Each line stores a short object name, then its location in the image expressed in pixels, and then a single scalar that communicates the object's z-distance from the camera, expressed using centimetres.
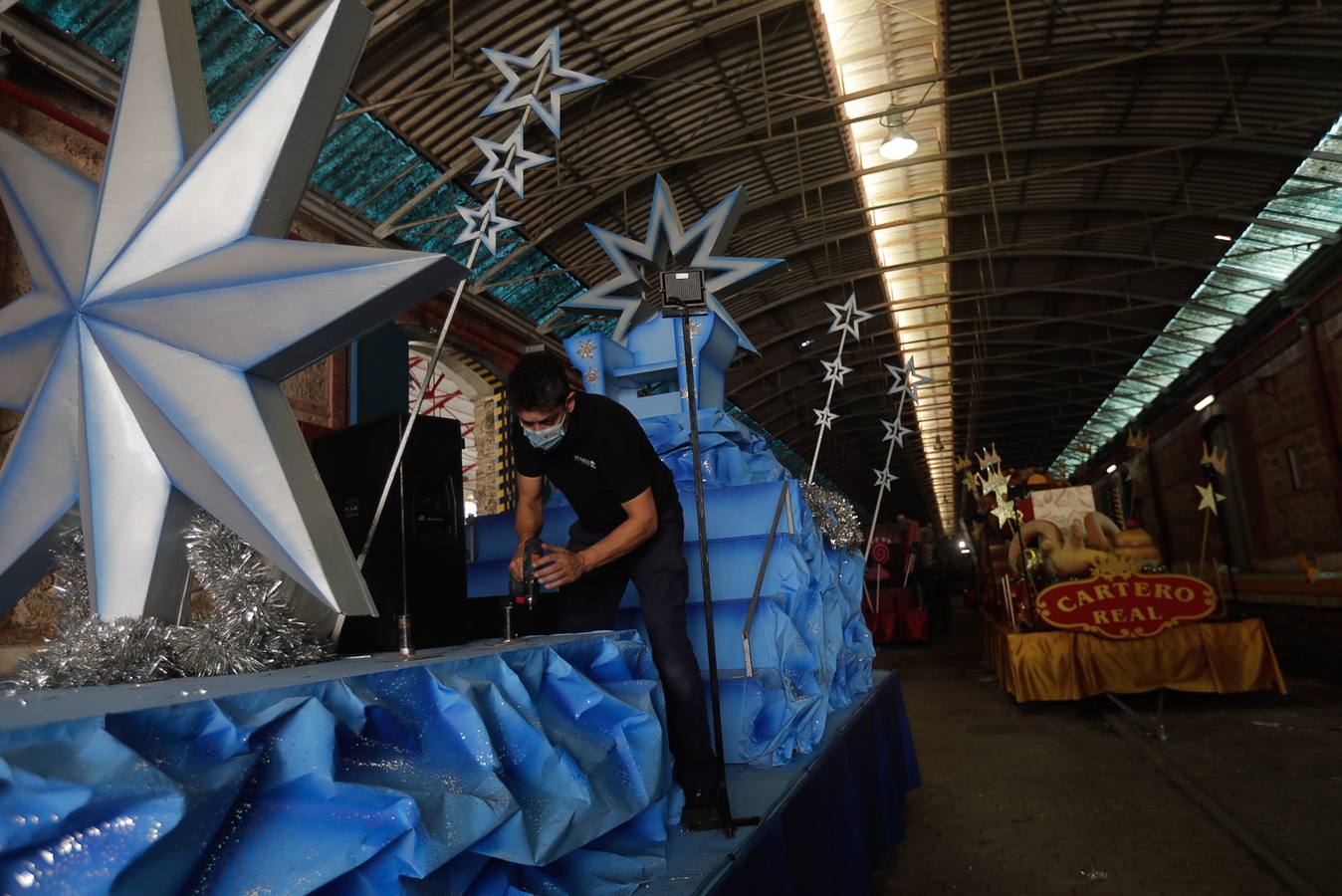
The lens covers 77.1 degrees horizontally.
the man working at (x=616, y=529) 231
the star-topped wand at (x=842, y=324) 510
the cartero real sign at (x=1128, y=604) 713
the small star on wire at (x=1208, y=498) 781
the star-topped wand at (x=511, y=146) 273
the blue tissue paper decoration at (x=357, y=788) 86
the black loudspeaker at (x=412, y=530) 232
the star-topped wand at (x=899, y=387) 593
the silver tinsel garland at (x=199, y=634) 161
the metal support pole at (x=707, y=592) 206
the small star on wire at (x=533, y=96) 292
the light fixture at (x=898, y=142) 894
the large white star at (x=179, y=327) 170
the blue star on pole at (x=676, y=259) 484
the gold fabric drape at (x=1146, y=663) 710
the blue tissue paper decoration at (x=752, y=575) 298
